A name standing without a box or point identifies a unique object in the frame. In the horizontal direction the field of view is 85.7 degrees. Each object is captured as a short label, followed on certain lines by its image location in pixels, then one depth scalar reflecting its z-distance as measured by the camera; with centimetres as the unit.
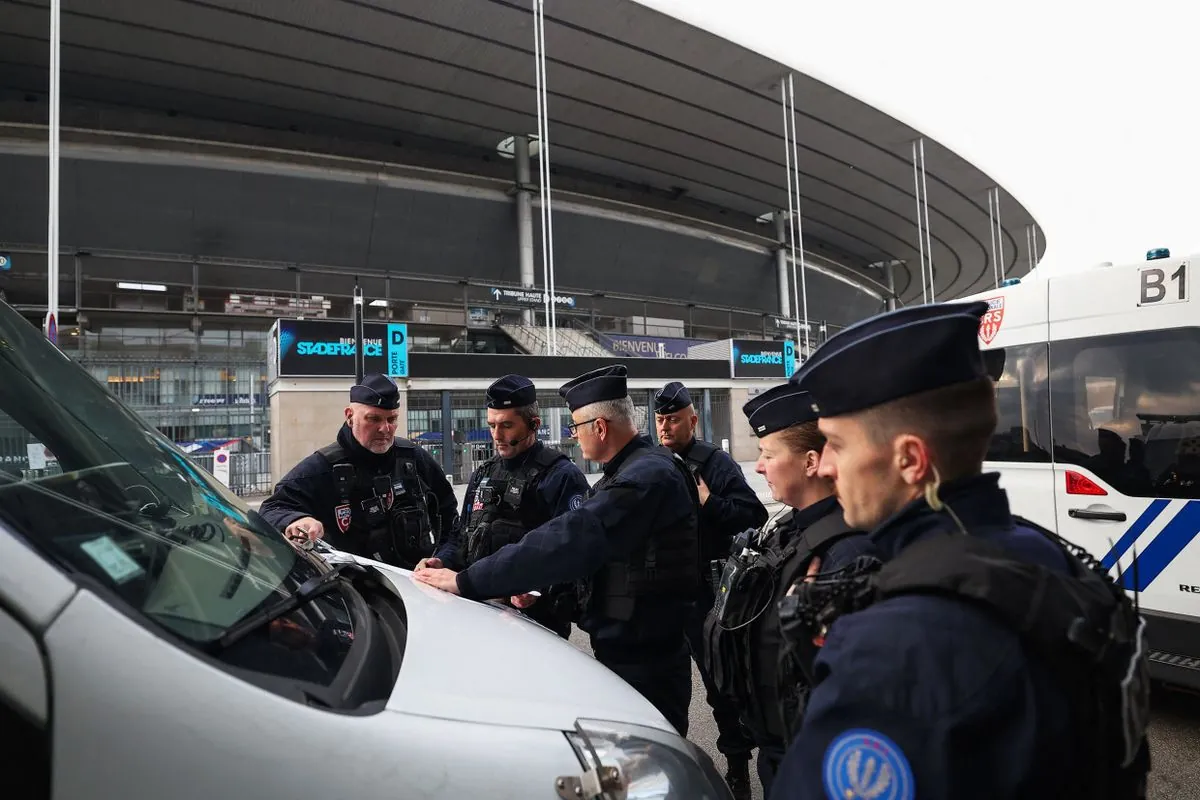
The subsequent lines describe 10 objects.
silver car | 80
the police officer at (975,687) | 74
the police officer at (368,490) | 331
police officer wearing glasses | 214
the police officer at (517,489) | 296
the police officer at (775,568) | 162
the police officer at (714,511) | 271
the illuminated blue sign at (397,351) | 1428
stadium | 1723
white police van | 316
